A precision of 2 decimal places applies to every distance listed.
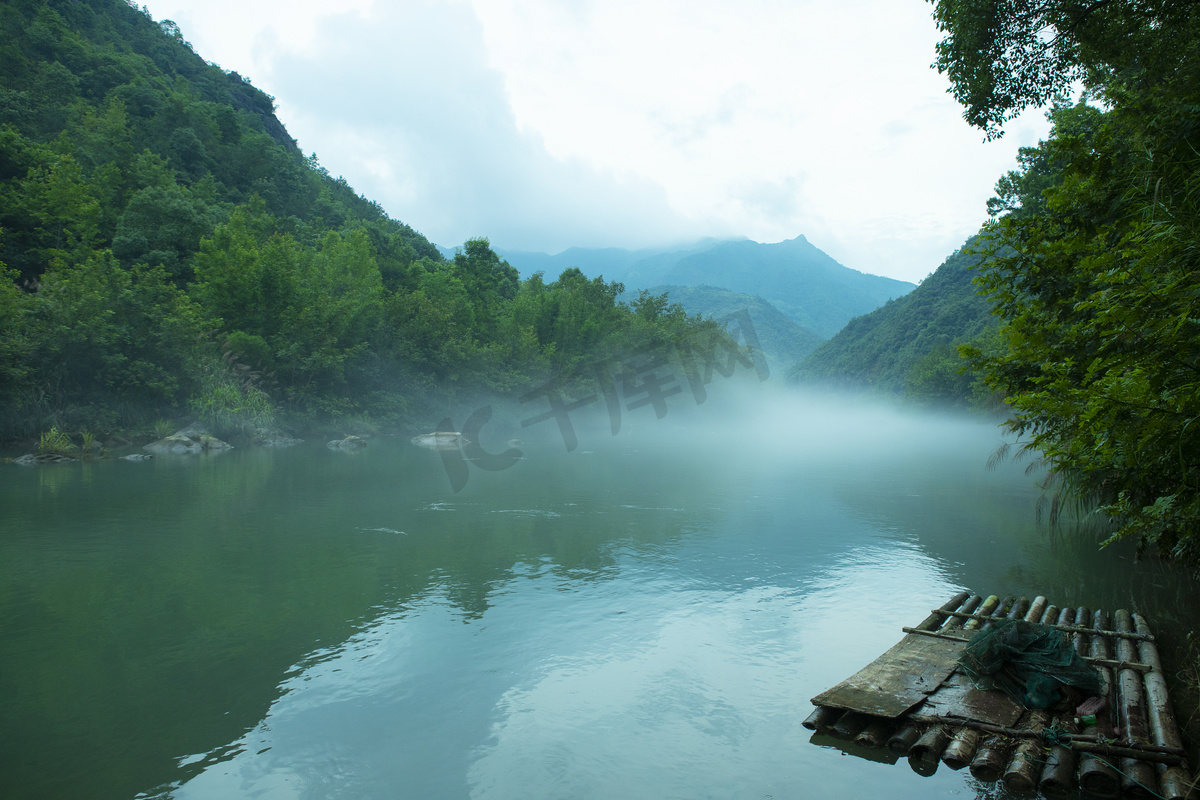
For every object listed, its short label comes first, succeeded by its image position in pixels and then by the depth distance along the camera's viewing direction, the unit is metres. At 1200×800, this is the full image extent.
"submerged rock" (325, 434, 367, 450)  38.75
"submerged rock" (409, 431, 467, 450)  40.45
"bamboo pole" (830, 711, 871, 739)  6.59
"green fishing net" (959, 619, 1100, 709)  6.69
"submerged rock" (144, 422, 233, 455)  31.22
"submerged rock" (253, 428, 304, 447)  37.41
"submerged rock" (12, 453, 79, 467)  25.39
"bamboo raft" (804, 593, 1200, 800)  5.61
